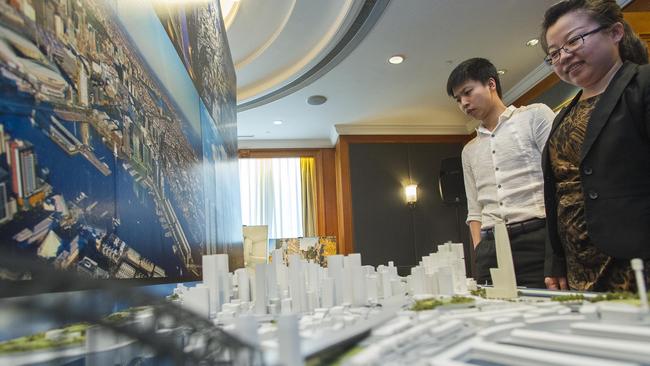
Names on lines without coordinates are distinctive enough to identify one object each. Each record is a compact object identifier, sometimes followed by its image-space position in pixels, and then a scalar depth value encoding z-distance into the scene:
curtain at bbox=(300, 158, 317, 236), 6.52
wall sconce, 5.91
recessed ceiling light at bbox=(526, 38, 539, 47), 3.88
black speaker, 5.55
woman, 0.95
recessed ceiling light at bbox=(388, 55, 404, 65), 4.07
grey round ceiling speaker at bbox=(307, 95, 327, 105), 4.91
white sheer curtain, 6.54
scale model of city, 0.45
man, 1.45
